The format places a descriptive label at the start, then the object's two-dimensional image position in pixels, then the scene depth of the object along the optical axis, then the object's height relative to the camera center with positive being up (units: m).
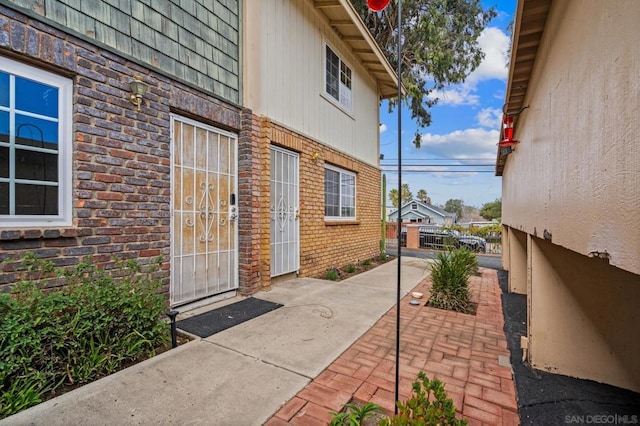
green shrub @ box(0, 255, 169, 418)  1.97 -0.88
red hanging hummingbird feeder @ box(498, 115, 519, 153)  4.03 +1.18
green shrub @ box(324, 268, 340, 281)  5.96 -1.24
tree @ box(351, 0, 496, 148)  10.36 +6.45
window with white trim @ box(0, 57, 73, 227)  2.44 +0.56
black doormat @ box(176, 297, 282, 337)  3.22 -1.24
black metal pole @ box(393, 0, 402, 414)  1.95 +0.34
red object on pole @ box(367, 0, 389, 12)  2.07 +1.45
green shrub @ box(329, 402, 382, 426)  1.77 -1.22
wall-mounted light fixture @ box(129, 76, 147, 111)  3.12 +1.26
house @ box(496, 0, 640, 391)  1.04 +0.17
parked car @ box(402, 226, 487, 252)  12.61 -1.18
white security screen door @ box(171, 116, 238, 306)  3.69 +0.01
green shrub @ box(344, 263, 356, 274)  6.82 -1.28
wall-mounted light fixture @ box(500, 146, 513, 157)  4.56 +0.99
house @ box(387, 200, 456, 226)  41.88 -0.08
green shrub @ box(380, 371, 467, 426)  1.45 -0.98
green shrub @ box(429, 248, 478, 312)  4.33 -1.03
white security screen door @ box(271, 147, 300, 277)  5.14 +0.00
